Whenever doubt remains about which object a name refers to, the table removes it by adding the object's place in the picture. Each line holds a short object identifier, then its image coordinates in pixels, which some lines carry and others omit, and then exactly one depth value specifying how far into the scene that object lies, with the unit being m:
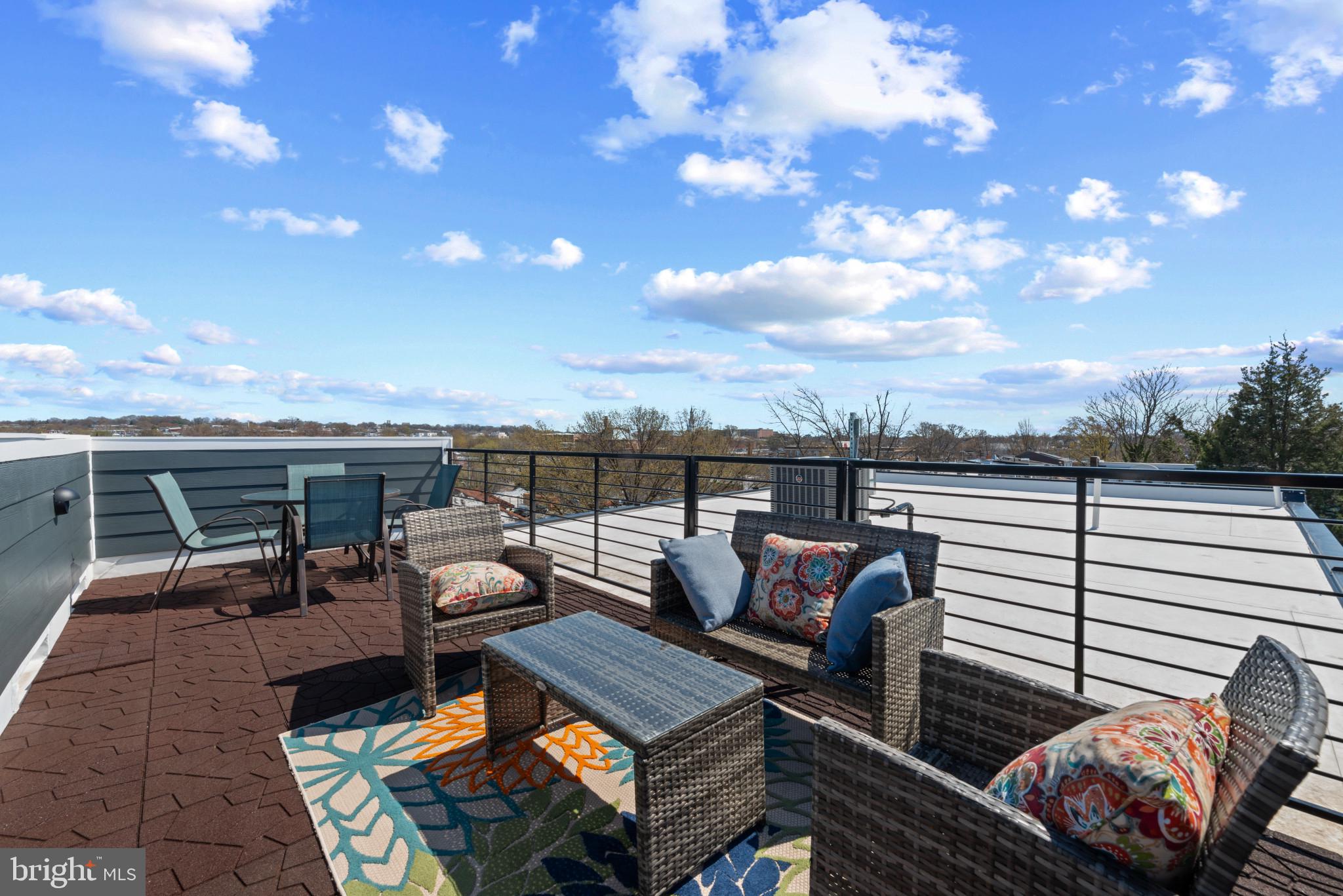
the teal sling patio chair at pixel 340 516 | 3.83
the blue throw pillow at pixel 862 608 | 2.02
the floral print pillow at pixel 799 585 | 2.38
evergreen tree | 13.53
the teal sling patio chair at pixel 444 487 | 5.10
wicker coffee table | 1.52
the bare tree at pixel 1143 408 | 16.22
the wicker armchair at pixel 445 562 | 2.58
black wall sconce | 3.66
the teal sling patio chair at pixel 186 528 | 3.92
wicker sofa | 1.92
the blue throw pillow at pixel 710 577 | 2.54
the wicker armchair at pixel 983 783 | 0.79
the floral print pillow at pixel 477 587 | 2.73
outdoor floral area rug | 1.61
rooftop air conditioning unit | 5.51
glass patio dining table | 4.25
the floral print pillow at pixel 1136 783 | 0.84
